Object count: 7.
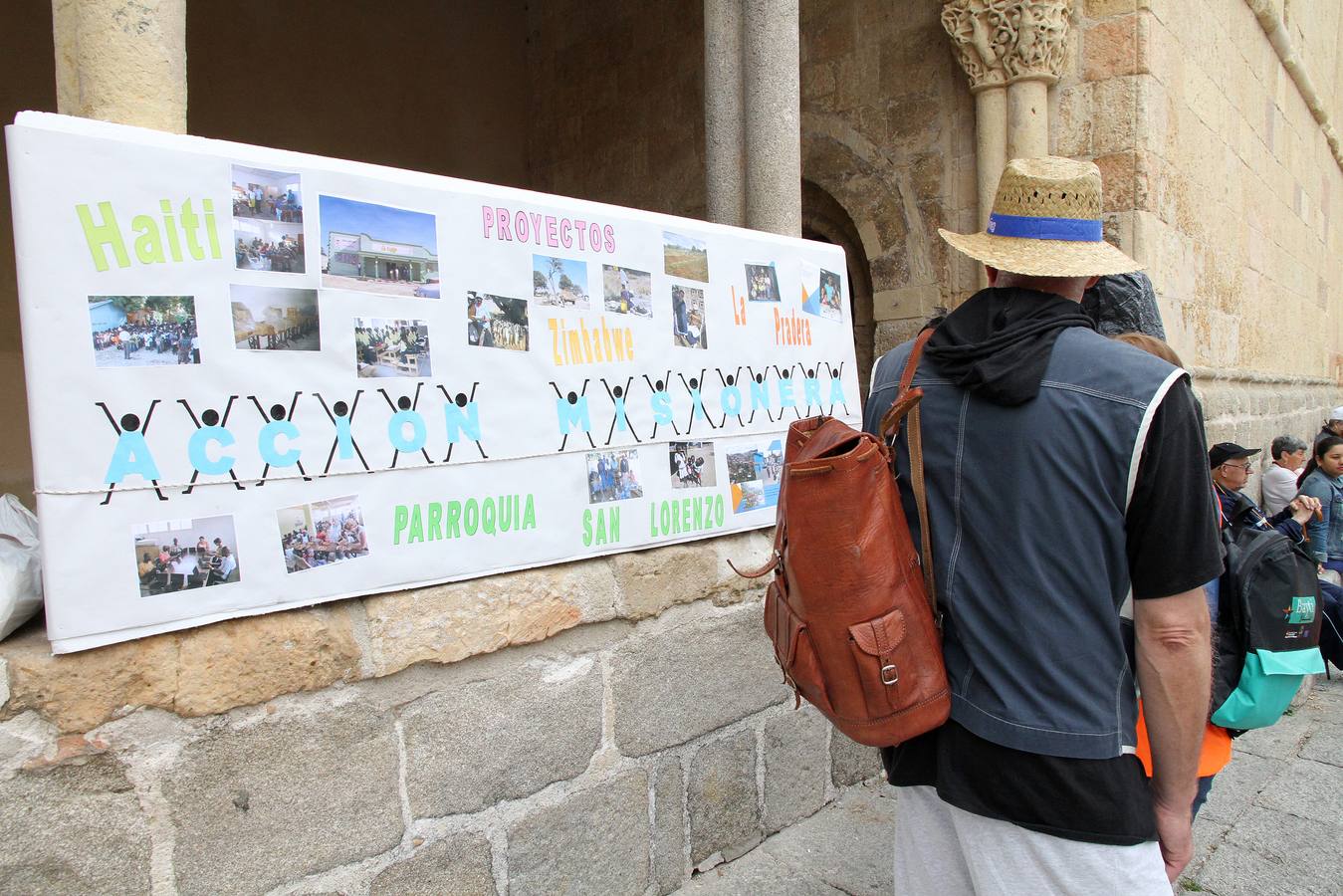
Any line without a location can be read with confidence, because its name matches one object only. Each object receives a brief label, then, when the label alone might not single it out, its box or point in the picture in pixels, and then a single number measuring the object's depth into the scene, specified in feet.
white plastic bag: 4.78
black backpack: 5.87
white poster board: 4.63
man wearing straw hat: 4.13
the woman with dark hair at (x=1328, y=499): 17.20
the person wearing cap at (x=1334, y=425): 20.37
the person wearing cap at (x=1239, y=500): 7.08
